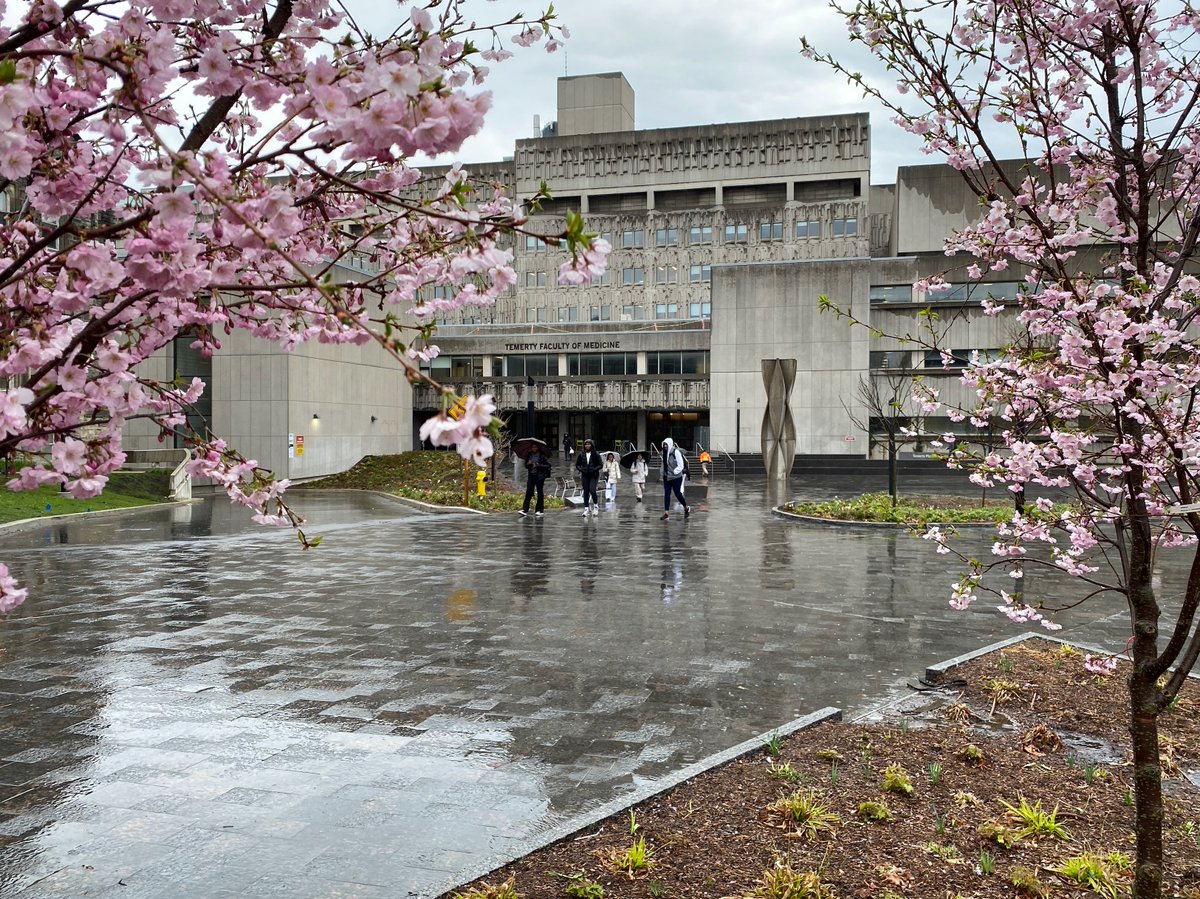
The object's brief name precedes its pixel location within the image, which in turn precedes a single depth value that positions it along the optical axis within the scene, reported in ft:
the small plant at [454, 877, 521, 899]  13.51
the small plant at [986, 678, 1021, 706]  23.45
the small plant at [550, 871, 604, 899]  13.87
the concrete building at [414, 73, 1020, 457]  169.78
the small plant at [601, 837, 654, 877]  14.48
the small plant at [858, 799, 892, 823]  16.24
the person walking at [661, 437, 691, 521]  74.43
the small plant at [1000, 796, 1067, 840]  15.73
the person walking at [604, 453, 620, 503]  86.33
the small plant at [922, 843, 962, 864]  14.93
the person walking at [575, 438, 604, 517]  74.54
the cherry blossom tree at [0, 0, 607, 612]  8.18
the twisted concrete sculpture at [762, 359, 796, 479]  107.14
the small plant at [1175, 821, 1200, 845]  15.62
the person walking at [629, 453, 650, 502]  88.33
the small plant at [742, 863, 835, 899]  13.56
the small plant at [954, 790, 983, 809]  16.83
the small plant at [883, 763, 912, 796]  17.35
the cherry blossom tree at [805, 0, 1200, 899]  14.93
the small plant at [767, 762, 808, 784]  17.87
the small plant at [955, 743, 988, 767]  19.13
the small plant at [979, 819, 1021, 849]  15.46
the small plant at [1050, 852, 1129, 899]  14.05
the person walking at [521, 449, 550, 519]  73.97
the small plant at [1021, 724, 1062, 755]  20.09
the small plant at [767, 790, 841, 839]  15.71
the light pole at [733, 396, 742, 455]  173.17
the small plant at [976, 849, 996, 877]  14.42
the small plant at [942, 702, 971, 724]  22.06
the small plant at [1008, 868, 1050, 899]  13.98
